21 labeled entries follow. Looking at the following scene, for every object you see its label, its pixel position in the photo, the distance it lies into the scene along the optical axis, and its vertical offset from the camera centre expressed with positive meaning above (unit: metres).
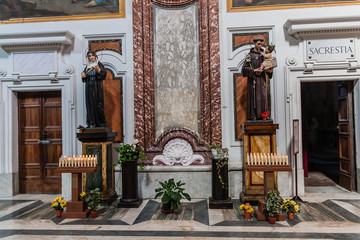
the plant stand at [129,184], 5.34 -1.14
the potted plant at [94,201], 4.71 -1.32
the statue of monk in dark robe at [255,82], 5.28 +0.85
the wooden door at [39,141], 6.47 -0.31
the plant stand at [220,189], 5.11 -1.23
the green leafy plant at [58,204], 4.75 -1.35
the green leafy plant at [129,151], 5.40 -0.50
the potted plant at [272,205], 4.34 -1.31
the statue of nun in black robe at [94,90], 5.44 +0.77
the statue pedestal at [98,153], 5.39 -0.52
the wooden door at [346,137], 6.15 -0.31
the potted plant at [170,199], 4.82 -1.31
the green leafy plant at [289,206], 4.44 -1.37
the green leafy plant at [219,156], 5.17 -0.62
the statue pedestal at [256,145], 5.27 -0.41
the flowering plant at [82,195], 4.77 -1.22
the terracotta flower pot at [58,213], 4.79 -1.52
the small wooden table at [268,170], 4.46 -0.75
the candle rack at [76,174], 4.71 -0.83
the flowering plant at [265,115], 5.29 +0.19
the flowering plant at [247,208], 4.52 -1.41
